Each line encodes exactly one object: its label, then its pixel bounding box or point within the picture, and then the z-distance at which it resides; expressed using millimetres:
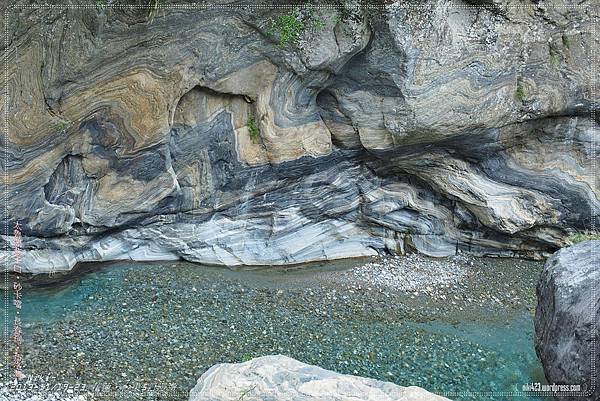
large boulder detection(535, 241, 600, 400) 8906
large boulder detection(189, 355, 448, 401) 7512
